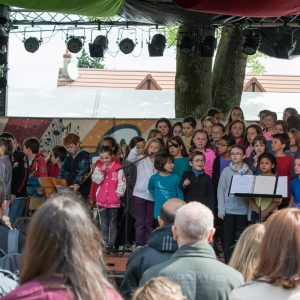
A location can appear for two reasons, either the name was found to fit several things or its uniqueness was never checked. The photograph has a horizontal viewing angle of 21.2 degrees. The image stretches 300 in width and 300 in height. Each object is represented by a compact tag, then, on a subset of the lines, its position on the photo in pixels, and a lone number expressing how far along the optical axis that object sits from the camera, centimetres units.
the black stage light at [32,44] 1723
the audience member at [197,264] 418
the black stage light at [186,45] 1445
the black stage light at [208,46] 1452
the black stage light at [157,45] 1656
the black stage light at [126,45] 1683
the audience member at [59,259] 257
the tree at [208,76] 1495
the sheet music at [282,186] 958
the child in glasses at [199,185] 1034
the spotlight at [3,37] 1544
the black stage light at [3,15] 1478
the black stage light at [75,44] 1680
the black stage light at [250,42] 1439
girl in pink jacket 1088
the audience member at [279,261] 326
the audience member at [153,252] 504
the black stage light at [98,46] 1688
